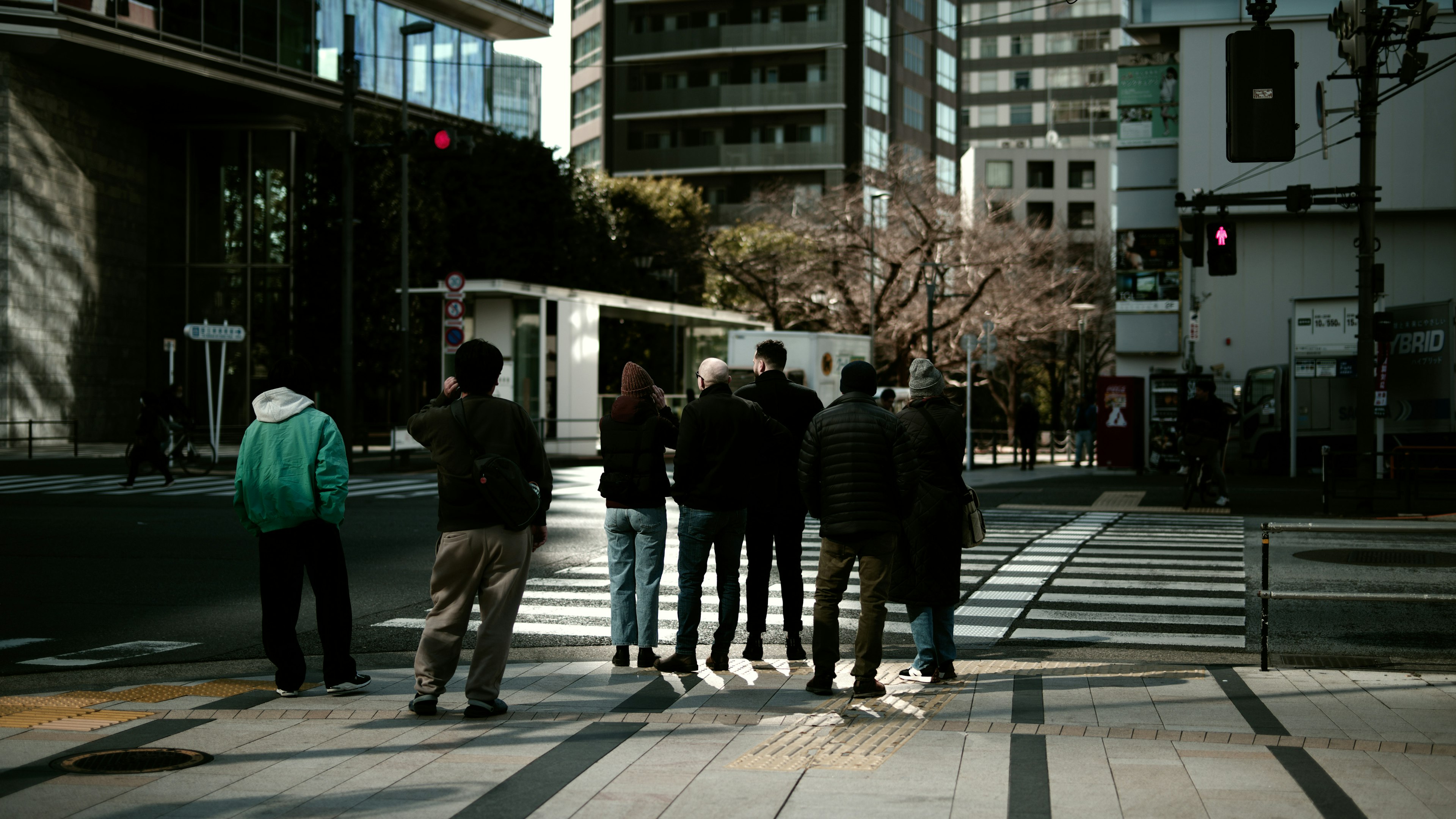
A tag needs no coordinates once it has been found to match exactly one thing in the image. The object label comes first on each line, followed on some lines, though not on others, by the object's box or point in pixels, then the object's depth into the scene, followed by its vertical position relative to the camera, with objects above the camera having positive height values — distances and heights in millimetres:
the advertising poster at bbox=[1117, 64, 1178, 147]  38812 +8003
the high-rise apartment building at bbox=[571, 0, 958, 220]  69875 +15135
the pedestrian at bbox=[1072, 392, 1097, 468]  33438 -986
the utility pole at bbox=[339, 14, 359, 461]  25000 +2550
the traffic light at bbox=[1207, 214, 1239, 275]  18172 +1820
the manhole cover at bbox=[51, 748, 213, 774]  5266 -1491
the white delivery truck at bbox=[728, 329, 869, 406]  29984 +666
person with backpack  6312 -710
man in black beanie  6809 -611
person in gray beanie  7258 -882
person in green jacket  6742 -674
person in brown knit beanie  7598 -671
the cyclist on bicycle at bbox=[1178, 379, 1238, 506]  18750 -615
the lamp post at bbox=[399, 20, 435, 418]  27641 +2748
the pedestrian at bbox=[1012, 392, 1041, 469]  31672 -1015
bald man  7488 -546
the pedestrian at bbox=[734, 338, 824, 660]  7844 -766
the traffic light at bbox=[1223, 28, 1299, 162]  9062 +1949
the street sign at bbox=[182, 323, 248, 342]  25547 +937
